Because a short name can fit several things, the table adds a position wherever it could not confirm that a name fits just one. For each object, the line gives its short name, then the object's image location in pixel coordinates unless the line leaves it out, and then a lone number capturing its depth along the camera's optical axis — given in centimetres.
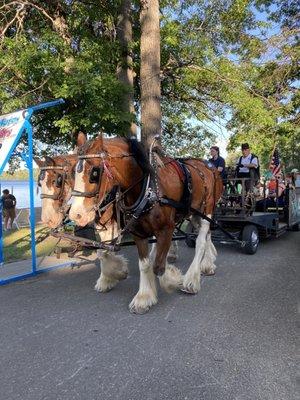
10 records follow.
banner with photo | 579
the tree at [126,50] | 1044
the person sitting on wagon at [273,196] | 899
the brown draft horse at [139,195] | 381
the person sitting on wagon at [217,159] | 818
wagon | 745
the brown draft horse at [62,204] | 489
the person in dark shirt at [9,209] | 1380
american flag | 915
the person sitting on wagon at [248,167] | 778
